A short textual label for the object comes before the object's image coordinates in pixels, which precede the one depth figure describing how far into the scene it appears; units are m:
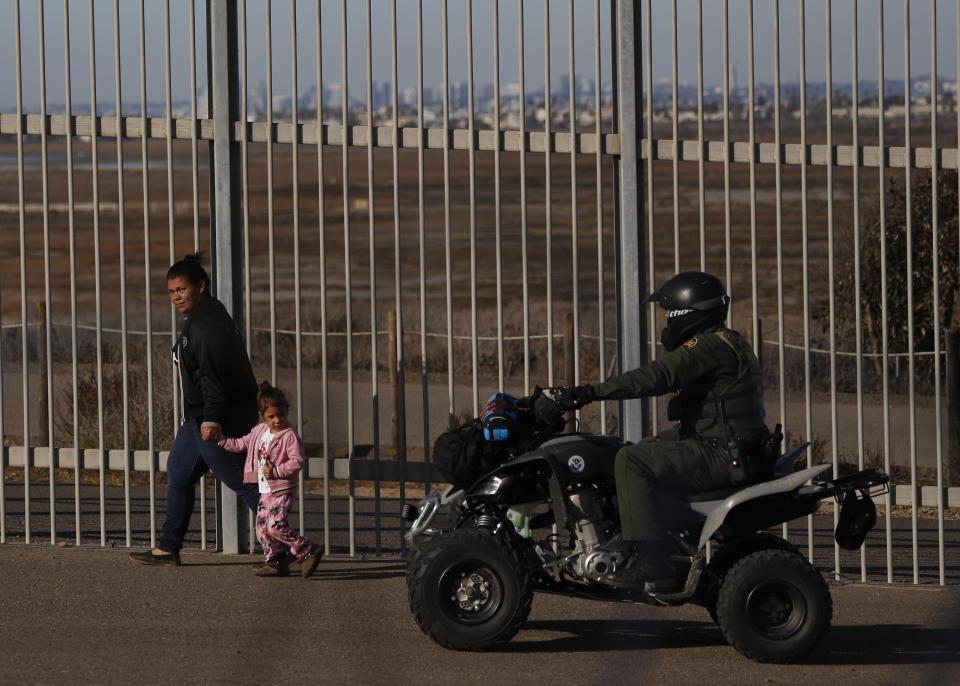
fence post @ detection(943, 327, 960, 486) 20.86
